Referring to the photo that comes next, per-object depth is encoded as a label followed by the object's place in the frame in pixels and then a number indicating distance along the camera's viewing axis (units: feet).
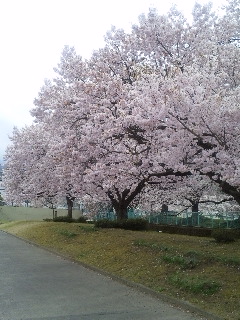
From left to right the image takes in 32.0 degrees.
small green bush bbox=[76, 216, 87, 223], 114.27
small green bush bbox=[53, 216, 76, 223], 111.41
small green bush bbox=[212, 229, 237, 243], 49.60
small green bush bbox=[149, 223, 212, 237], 75.10
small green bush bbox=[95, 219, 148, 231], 74.69
